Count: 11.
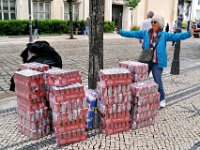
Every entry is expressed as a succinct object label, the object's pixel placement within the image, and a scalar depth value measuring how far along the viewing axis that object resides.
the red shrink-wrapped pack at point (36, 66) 4.26
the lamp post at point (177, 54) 8.37
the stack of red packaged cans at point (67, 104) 3.79
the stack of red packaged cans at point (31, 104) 3.86
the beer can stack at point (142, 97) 4.40
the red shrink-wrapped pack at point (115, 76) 4.04
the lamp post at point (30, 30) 17.31
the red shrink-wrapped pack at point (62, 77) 3.81
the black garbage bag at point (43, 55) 4.82
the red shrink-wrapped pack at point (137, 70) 4.52
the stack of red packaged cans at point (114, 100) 4.07
